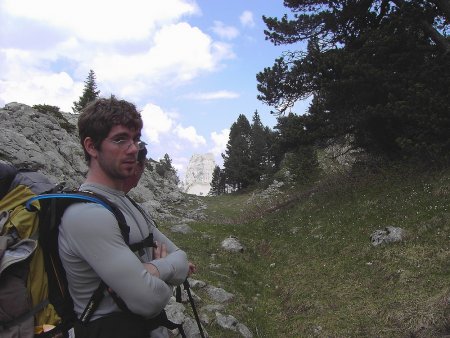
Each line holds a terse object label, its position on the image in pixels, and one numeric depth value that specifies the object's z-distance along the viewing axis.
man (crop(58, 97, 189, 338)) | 2.11
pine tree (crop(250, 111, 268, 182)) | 62.66
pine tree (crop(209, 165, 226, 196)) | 82.17
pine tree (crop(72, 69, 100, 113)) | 53.06
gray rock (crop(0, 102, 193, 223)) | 16.17
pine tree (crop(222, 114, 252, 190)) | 62.28
